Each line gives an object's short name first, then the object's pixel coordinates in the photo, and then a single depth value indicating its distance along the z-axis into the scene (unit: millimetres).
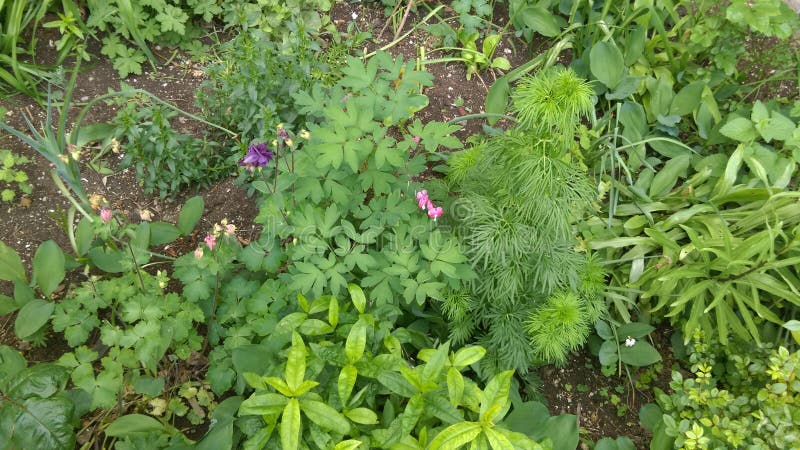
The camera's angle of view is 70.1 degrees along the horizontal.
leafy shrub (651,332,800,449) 1725
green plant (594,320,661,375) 2174
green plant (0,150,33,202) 2203
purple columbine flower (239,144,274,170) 1711
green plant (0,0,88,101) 2426
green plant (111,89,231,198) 2217
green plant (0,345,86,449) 1489
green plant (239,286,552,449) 1457
